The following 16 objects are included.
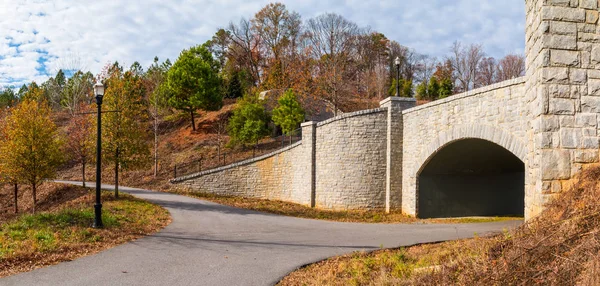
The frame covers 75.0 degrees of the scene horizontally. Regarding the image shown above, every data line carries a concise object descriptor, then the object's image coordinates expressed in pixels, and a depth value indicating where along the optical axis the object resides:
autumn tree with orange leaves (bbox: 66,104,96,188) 18.47
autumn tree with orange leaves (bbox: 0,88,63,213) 17.47
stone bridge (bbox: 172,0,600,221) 6.80
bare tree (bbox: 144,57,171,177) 31.31
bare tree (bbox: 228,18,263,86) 46.99
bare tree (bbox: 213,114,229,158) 33.91
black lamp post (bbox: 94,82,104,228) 10.71
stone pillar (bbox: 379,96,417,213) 17.94
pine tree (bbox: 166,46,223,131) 34.91
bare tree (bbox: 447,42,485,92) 50.34
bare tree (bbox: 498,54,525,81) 48.12
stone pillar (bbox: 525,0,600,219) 6.76
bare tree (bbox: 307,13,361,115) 30.75
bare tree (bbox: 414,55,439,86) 57.35
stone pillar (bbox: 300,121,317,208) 20.17
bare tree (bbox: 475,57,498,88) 50.48
